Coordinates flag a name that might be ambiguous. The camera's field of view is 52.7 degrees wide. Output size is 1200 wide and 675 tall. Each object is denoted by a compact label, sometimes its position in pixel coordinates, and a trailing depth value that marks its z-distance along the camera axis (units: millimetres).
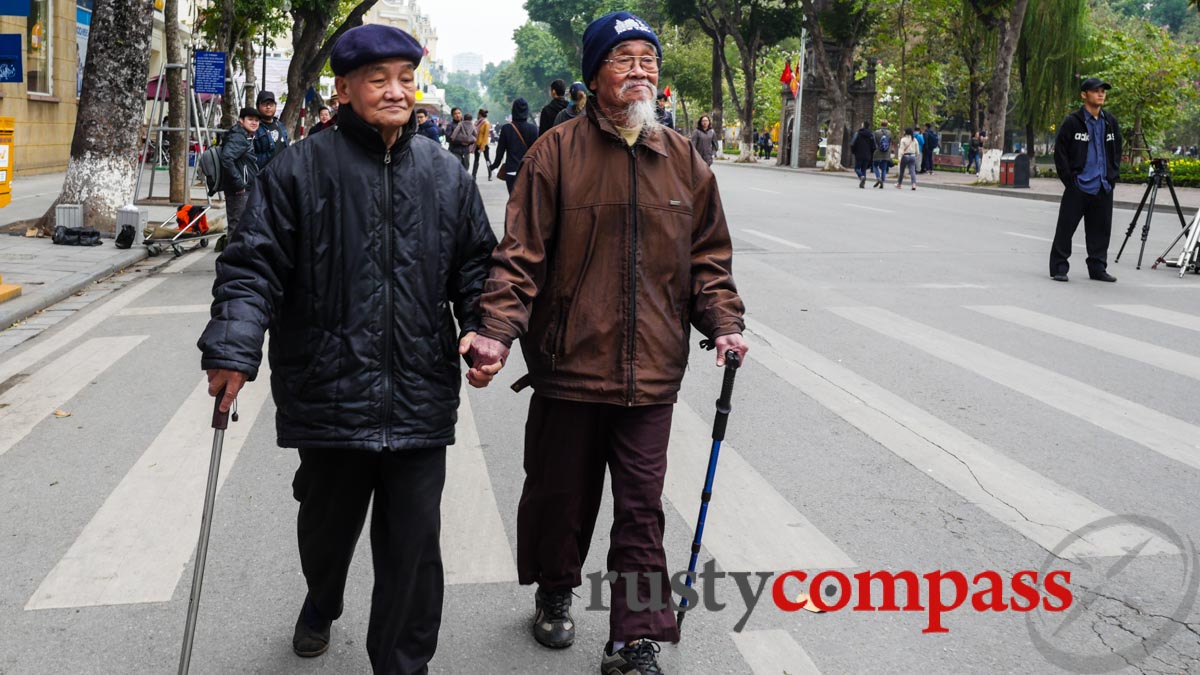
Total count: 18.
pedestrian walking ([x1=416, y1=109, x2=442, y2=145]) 18556
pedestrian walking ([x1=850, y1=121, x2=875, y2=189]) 32562
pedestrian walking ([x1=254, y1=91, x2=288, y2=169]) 11602
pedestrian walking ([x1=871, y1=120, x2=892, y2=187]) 32219
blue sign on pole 18391
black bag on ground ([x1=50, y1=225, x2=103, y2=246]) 13445
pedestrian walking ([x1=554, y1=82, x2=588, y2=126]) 10373
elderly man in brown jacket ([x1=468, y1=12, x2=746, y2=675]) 3297
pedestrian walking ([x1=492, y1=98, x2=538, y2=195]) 14258
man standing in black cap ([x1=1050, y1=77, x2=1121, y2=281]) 11141
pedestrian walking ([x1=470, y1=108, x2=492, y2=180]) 30391
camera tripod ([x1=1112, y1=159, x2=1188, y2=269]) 12367
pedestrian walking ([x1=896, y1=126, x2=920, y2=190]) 32312
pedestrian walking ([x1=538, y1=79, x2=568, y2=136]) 11992
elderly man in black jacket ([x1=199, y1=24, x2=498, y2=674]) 3000
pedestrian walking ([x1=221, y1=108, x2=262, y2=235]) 11008
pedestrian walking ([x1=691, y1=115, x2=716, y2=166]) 24703
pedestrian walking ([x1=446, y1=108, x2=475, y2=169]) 25328
